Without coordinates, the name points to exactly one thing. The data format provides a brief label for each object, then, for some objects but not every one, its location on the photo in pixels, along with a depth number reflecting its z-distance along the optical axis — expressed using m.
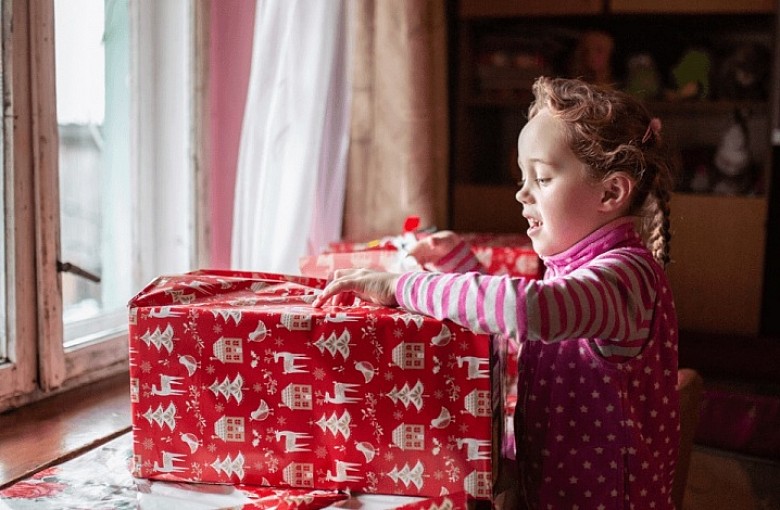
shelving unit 2.55
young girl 0.98
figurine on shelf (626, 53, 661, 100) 2.71
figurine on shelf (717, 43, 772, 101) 2.62
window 1.38
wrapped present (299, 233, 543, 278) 1.48
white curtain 1.81
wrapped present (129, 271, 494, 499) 0.90
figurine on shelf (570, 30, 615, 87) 2.67
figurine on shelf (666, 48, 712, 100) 2.67
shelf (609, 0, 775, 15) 2.46
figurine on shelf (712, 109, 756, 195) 2.65
